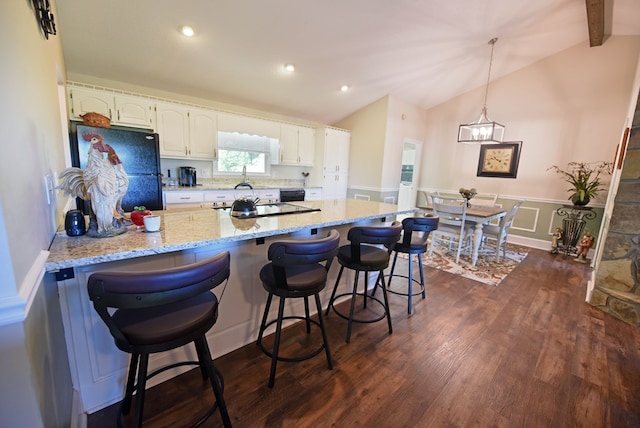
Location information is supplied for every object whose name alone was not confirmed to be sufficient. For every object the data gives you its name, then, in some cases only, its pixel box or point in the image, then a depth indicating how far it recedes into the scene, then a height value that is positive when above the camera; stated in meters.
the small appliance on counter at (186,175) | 4.00 -0.15
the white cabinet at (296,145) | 4.93 +0.50
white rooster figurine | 1.16 -0.10
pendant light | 3.46 +0.67
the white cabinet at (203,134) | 3.90 +0.50
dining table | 3.45 -0.48
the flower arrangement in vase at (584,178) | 3.94 +0.11
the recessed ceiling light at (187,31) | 2.69 +1.39
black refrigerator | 2.79 +0.06
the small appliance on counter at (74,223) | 1.23 -0.30
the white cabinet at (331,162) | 5.25 +0.22
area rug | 3.33 -1.19
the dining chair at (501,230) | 3.66 -0.70
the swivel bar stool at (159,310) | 0.85 -0.61
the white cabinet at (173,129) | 3.63 +0.50
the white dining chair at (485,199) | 4.31 -0.33
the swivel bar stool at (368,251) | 1.82 -0.61
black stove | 2.10 -0.34
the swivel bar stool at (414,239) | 2.26 -0.53
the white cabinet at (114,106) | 3.10 +0.69
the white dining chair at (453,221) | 3.56 -0.60
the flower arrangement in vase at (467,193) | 3.60 -0.19
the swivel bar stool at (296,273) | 1.34 -0.62
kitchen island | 1.16 -0.55
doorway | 6.00 +0.07
